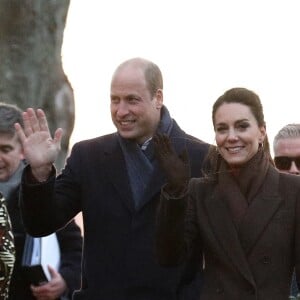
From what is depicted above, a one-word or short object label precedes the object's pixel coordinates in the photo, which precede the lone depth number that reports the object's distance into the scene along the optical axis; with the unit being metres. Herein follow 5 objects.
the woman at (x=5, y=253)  12.10
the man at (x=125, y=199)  14.20
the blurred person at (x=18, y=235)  14.18
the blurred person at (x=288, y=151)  16.94
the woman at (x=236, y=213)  12.75
